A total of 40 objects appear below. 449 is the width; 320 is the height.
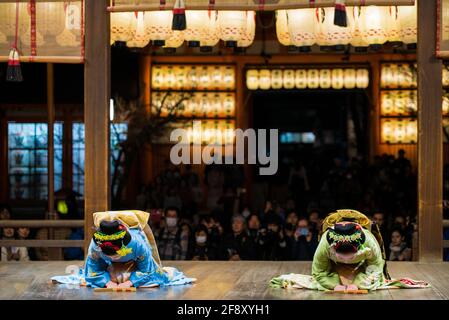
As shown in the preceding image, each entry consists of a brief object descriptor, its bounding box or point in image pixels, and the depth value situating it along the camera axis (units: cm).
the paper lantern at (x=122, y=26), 1105
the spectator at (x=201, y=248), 1127
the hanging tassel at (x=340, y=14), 844
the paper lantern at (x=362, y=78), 1647
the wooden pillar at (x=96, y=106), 959
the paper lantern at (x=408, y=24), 1102
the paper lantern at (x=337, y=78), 1641
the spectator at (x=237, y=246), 1123
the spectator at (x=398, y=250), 1093
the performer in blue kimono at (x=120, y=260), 786
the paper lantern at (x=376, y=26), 1104
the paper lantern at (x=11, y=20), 979
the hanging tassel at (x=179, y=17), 882
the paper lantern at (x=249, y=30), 1125
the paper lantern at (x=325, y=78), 1639
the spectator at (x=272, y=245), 1137
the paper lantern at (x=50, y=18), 974
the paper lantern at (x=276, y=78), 1647
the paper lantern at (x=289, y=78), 1642
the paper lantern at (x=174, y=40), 1143
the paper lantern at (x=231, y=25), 1109
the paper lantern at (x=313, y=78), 1641
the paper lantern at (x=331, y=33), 1083
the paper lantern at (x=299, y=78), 1641
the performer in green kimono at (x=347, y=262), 780
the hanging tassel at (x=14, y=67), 948
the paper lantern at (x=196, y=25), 1110
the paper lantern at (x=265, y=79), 1652
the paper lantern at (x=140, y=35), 1109
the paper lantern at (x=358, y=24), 1105
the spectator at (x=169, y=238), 1151
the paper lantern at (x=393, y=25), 1105
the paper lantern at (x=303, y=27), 1084
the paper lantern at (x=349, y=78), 1644
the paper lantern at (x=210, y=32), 1110
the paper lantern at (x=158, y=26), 1097
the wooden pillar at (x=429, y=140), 942
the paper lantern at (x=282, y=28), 1127
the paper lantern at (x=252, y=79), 1659
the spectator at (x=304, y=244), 1109
